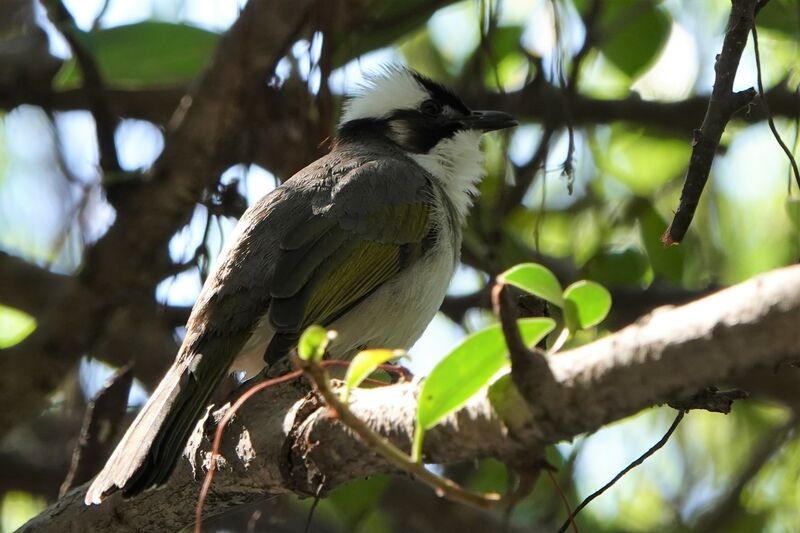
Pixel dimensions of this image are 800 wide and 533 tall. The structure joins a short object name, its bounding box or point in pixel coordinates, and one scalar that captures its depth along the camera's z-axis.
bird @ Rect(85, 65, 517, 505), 6.45
